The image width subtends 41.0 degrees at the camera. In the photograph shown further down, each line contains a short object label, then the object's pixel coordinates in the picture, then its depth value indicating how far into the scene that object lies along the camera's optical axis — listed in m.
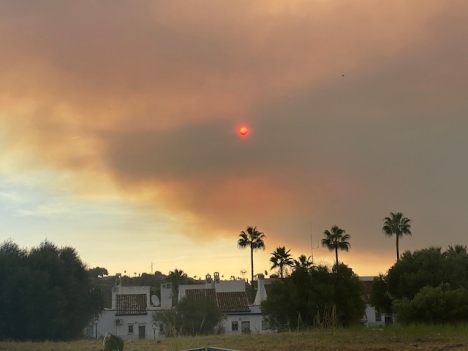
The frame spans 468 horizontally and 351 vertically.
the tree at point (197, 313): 53.05
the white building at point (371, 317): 63.42
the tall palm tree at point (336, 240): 76.29
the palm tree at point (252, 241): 91.06
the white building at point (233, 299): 63.54
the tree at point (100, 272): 149.62
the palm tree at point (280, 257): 78.62
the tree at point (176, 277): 91.55
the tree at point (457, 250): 52.73
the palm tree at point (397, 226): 76.06
